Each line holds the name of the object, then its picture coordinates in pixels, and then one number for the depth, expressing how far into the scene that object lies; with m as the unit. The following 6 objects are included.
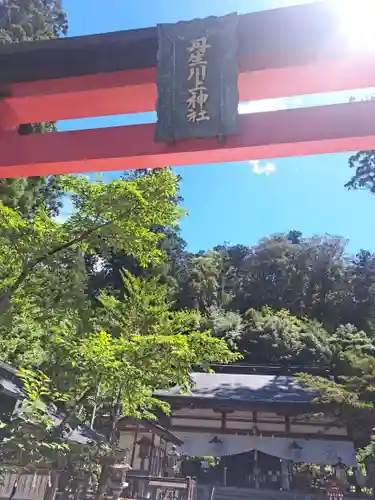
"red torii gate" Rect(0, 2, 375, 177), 3.20
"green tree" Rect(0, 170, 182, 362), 5.23
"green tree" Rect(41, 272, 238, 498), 6.17
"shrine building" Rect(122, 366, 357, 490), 13.52
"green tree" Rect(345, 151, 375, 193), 16.86
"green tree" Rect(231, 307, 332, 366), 30.12
